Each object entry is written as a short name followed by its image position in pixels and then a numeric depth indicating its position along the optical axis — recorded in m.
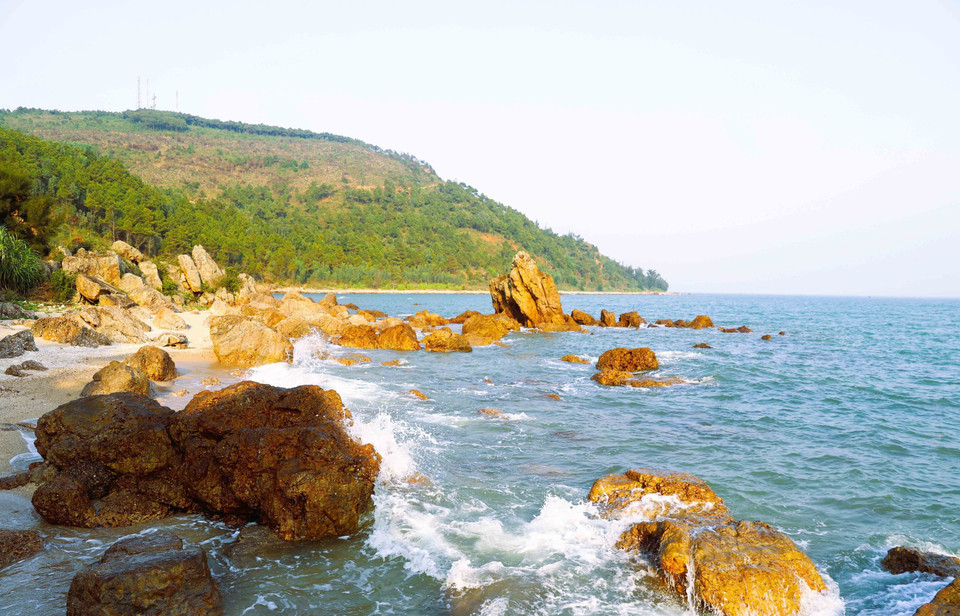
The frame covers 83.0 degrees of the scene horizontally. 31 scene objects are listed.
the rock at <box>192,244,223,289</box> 51.79
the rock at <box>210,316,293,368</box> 20.36
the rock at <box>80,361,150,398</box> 11.51
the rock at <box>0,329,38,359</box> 14.61
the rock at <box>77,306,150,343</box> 20.67
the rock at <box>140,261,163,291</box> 39.62
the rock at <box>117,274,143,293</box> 32.03
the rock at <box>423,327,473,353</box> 30.03
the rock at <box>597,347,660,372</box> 24.28
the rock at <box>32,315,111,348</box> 17.98
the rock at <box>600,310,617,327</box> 51.62
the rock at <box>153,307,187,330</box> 26.38
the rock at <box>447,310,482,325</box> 48.83
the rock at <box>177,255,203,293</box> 48.06
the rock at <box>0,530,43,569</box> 6.29
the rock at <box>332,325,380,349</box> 30.53
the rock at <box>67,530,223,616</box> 5.16
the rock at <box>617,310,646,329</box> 51.91
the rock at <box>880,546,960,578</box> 7.26
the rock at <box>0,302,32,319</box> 19.98
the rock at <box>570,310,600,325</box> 51.78
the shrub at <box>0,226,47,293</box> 23.73
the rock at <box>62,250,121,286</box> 30.23
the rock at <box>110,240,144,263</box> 41.50
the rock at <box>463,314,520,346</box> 35.84
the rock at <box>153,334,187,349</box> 22.22
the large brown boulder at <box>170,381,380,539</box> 7.53
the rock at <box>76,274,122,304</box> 26.61
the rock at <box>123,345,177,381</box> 15.37
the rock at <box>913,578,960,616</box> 5.77
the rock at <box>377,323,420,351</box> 30.28
